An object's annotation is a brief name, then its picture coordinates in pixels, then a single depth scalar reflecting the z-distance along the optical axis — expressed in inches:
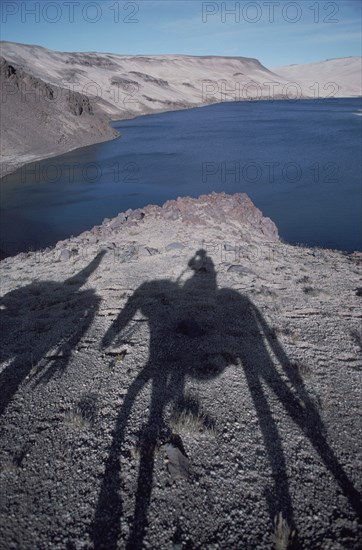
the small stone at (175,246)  495.6
